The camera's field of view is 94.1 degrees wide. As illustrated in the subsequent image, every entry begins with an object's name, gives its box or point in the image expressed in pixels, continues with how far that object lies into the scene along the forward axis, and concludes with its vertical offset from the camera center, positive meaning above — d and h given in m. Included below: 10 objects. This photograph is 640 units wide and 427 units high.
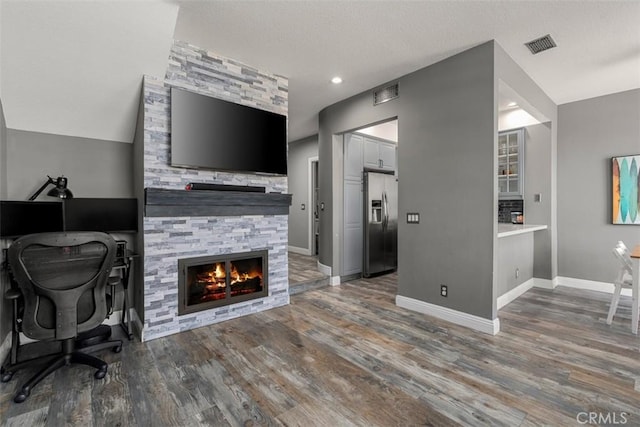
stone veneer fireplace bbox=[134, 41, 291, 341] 2.78 +0.01
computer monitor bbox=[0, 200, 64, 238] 2.42 -0.06
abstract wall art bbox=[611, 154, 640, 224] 4.01 +0.21
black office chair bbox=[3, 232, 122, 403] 1.97 -0.53
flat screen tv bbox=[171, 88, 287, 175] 2.89 +0.77
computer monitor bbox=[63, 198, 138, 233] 2.82 -0.05
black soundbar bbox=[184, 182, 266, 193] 2.97 +0.23
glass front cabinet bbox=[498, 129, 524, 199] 4.63 +0.68
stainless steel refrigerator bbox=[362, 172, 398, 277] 5.05 -0.27
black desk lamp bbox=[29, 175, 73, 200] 2.60 +0.18
